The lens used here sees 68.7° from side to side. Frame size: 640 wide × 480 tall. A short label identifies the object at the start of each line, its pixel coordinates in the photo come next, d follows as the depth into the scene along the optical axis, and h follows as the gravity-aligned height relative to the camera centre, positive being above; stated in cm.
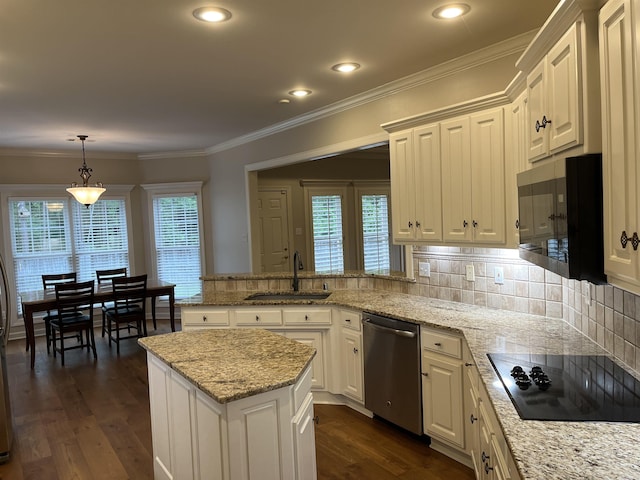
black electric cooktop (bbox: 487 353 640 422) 166 -69
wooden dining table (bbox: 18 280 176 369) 532 -77
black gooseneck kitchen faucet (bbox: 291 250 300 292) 449 -54
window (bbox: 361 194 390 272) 828 -14
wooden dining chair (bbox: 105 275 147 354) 584 -88
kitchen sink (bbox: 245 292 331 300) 432 -66
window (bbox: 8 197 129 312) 684 -3
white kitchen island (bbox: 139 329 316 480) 191 -80
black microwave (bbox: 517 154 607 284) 165 -1
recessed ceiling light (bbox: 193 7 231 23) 246 +115
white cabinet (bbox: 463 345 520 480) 170 -94
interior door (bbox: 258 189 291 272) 738 -4
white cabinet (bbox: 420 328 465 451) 287 -106
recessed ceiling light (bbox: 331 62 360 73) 344 +117
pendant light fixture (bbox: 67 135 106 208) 564 +52
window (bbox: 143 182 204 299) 764 -12
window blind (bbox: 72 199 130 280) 729 -4
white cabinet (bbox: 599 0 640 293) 136 +22
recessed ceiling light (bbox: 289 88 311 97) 412 +119
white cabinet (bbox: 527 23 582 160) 171 +47
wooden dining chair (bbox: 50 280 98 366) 544 -90
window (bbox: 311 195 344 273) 786 -14
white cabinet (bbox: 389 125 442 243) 327 +26
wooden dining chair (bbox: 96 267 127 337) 641 -60
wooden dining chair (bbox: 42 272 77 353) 580 -64
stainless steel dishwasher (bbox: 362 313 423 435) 317 -107
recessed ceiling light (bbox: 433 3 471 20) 254 +116
